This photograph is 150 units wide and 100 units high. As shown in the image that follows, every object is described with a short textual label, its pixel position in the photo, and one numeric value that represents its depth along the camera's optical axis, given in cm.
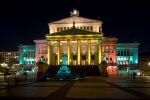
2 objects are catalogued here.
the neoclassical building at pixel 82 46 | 4792
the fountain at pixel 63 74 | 2674
